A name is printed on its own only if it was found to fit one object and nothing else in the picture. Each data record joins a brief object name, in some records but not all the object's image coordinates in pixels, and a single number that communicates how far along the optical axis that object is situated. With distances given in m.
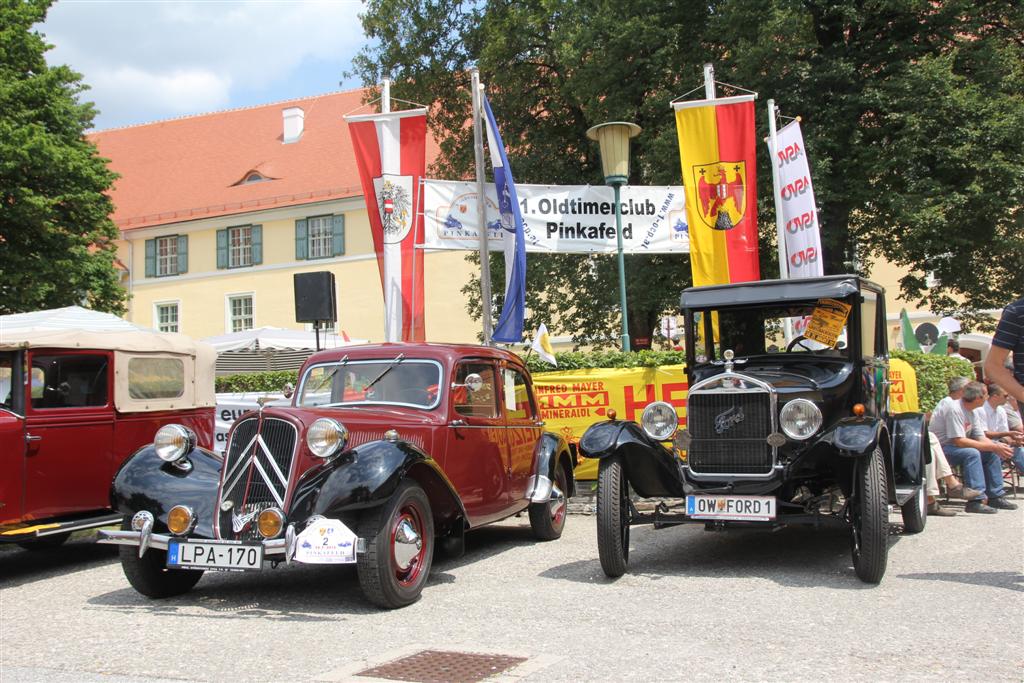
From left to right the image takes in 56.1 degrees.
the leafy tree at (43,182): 22.64
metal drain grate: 4.56
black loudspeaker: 12.78
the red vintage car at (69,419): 7.61
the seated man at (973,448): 10.28
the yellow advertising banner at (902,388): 12.46
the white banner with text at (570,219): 12.66
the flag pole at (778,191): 12.82
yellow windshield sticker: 7.91
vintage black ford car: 6.74
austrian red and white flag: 12.26
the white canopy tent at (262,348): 24.33
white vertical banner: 12.72
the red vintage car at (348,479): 5.96
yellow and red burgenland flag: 12.55
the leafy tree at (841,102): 16.64
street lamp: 12.29
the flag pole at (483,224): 12.23
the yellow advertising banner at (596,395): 12.09
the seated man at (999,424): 11.05
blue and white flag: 11.97
